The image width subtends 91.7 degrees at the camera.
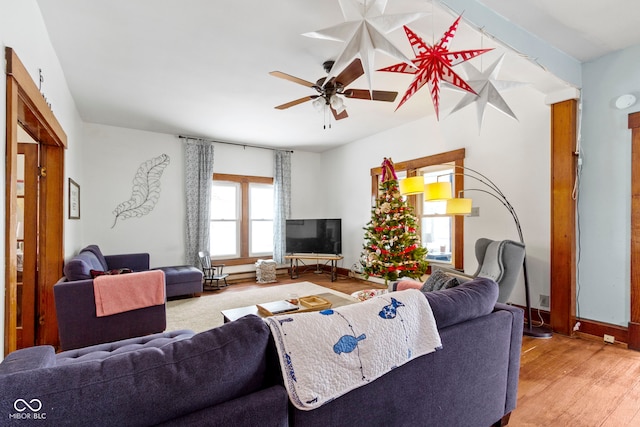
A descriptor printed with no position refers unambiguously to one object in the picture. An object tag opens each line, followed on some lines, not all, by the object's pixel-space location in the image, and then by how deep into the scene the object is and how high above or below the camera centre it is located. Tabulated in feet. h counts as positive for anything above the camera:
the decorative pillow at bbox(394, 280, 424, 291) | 7.62 -1.76
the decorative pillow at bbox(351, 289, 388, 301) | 10.86 -2.92
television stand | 19.57 -2.84
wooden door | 9.29 -0.69
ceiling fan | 9.15 +4.03
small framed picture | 11.39 +0.61
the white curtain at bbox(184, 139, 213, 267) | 18.17 +1.24
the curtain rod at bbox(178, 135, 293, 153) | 18.21 +4.56
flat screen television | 20.12 -1.35
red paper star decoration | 5.89 +3.01
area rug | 11.92 -4.14
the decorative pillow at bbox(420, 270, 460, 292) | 6.19 -1.41
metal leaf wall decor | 16.79 +1.37
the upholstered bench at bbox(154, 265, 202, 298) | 14.66 -3.21
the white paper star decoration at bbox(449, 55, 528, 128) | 7.43 +3.14
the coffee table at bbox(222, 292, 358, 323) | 8.55 -2.75
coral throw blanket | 8.92 -2.30
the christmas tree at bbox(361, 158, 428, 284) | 13.08 -1.17
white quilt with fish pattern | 3.29 -1.54
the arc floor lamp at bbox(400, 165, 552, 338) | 10.56 +0.73
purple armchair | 8.53 -3.02
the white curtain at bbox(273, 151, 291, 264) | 21.25 +0.87
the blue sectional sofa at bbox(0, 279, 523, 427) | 2.40 -1.63
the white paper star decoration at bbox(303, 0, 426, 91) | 5.33 +3.29
